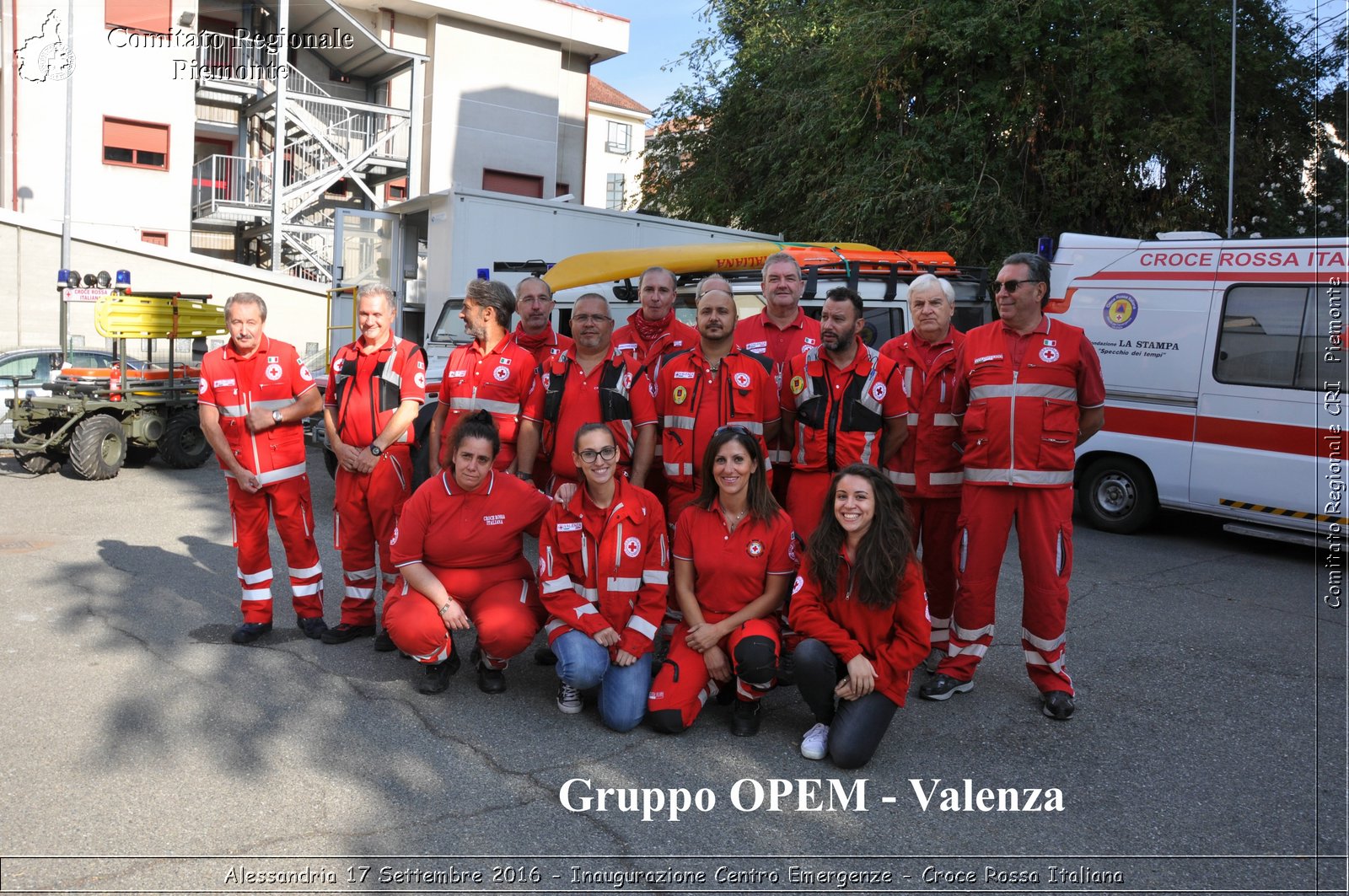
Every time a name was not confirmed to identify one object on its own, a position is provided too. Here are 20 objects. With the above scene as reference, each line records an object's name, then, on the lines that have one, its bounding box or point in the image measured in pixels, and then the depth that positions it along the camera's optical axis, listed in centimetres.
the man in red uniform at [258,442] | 547
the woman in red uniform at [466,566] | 467
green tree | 1354
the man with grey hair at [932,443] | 529
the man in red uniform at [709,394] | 513
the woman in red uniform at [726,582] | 439
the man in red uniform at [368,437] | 555
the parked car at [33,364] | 1238
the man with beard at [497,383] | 564
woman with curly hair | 413
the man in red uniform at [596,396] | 533
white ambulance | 829
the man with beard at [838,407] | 504
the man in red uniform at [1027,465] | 479
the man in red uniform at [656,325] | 581
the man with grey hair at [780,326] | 554
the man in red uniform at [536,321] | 611
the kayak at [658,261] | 1099
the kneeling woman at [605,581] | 442
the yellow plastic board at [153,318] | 1153
